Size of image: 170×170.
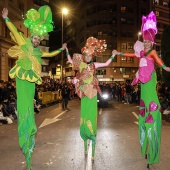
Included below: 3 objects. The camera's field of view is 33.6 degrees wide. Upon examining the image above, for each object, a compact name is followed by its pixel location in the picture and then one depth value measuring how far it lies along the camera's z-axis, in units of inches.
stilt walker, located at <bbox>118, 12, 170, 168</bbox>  207.2
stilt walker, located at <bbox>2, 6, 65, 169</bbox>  196.4
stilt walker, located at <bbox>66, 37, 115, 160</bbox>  233.8
